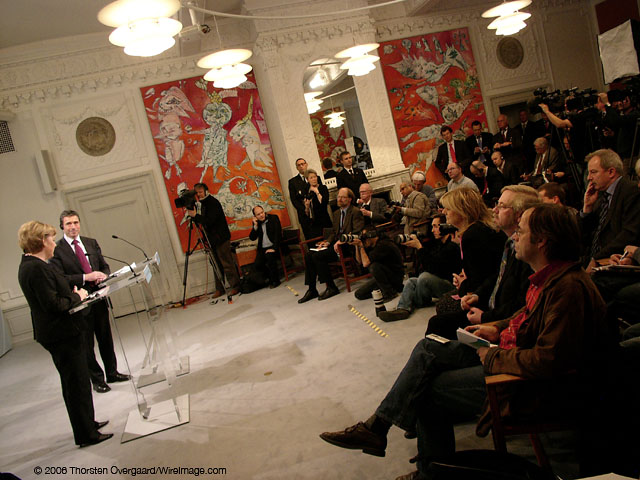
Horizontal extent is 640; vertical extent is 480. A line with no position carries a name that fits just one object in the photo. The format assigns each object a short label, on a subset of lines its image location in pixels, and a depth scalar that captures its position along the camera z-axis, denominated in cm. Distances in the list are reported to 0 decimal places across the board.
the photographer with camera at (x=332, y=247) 602
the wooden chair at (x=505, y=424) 183
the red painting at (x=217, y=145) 826
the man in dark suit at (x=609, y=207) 311
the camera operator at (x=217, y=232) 776
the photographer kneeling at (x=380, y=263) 534
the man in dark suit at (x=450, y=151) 870
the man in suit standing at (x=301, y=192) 761
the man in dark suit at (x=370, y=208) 620
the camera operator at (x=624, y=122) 525
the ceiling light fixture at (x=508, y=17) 652
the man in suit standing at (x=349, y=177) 786
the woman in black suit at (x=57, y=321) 327
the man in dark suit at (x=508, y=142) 797
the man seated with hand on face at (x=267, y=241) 762
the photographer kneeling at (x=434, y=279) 443
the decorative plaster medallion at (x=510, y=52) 961
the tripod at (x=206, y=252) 739
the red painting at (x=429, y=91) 907
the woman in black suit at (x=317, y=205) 734
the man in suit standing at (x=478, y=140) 881
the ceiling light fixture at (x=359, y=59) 664
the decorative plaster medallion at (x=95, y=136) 802
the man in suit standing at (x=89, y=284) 454
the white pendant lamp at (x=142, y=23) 320
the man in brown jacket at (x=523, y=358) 175
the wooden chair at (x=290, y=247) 802
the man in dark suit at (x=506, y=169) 746
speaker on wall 771
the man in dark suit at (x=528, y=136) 838
